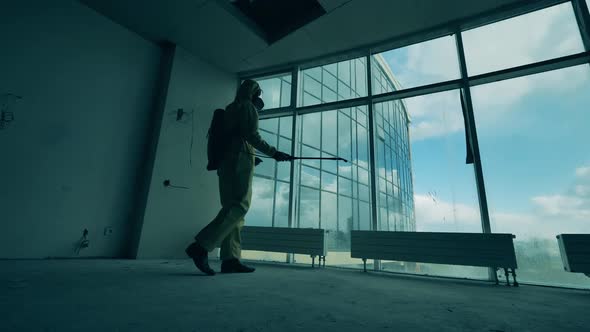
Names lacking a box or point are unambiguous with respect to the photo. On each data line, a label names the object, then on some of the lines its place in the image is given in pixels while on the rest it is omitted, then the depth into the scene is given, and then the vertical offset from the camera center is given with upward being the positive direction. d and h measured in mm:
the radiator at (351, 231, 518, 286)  2352 -34
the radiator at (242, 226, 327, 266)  3113 -33
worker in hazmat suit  2014 +509
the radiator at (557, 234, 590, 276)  2125 -14
